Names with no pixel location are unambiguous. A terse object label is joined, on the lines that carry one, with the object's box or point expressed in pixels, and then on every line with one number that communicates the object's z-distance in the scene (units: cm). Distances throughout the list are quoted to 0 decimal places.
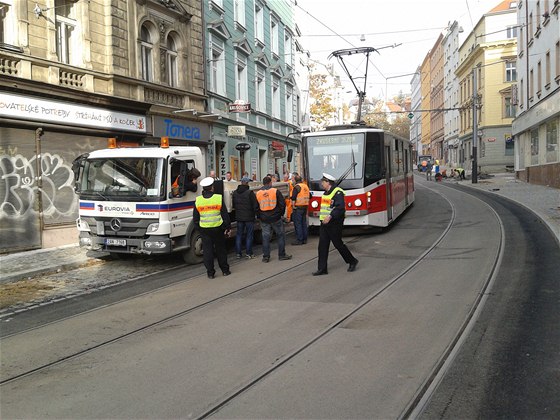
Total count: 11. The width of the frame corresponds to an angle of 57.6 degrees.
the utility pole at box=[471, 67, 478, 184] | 3553
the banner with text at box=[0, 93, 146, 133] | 1192
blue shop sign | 1741
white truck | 999
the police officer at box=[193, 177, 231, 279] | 921
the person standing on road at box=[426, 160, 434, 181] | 4643
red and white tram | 1322
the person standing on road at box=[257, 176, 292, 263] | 1082
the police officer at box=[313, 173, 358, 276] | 887
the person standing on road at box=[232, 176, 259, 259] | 1136
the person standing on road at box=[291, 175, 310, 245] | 1310
